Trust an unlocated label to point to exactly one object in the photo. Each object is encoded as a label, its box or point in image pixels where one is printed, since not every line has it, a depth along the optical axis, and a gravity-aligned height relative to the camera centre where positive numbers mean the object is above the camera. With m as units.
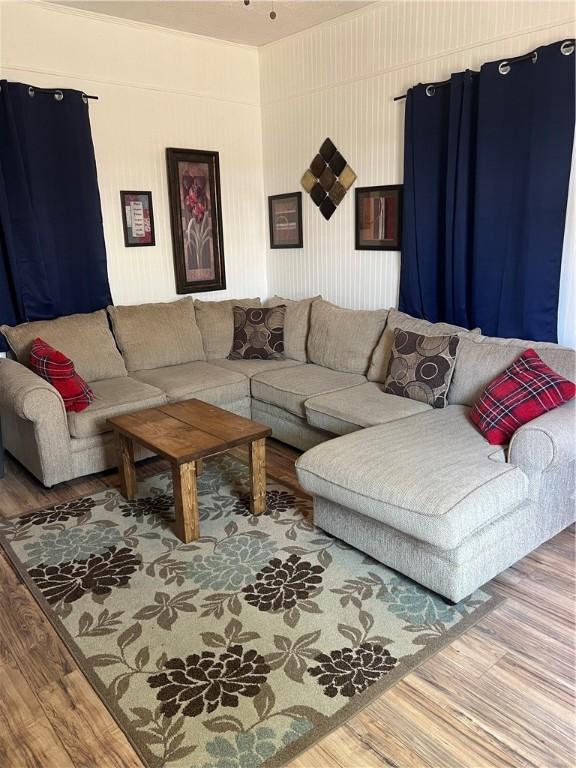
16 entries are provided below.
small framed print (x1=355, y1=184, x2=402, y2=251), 4.02 +0.10
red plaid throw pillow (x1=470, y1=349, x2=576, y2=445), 2.64 -0.76
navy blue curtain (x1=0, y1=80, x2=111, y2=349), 3.76 +0.24
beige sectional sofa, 2.28 -0.95
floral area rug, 1.79 -1.43
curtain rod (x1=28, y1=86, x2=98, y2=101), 3.77 +0.97
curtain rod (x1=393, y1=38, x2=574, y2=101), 2.90 +0.87
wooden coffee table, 2.71 -0.96
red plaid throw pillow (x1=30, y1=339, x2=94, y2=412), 3.37 -0.76
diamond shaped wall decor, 4.33 +0.42
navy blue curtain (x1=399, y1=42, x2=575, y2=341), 3.06 +0.21
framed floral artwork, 4.55 +0.15
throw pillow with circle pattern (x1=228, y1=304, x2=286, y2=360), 4.42 -0.73
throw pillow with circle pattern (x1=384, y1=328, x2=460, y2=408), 3.27 -0.76
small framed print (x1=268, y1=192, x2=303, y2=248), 4.80 +0.13
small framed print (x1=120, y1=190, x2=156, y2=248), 4.36 +0.17
